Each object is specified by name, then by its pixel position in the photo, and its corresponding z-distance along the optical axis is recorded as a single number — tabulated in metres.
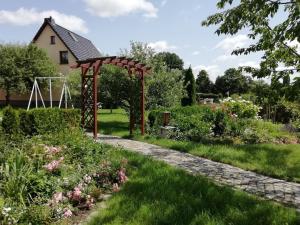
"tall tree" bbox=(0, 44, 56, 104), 18.25
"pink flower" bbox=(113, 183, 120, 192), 3.81
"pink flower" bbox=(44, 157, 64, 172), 3.60
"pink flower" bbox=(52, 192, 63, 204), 3.14
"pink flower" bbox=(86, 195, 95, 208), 3.38
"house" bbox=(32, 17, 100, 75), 21.57
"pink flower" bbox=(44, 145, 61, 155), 4.10
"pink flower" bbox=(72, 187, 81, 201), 3.35
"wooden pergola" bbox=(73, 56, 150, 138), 8.01
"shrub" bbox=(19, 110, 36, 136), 7.65
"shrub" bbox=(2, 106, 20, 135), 7.23
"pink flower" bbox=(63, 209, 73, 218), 3.02
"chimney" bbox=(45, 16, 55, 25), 21.80
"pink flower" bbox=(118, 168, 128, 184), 4.03
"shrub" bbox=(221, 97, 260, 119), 9.44
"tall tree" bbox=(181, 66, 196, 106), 16.24
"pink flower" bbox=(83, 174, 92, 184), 3.74
